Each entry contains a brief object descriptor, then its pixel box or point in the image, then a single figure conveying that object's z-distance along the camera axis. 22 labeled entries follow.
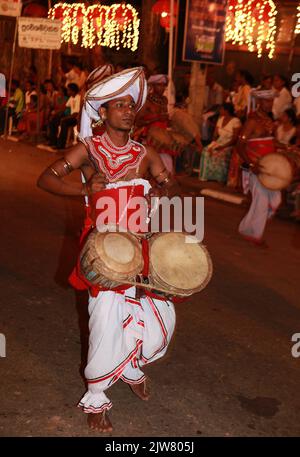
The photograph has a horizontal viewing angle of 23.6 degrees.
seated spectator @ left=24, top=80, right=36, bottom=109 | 20.22
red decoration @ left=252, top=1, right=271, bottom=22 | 15.36
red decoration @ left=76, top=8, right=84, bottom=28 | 22.02
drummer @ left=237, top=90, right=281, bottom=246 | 8.99
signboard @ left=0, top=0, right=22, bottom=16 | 18.81
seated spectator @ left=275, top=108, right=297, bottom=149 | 11.84
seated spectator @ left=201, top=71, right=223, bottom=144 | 15.68
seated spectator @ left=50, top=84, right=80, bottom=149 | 18.11
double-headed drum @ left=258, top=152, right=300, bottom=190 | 8.66
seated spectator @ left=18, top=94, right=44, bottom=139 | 19.63
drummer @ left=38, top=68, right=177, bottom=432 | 3.98
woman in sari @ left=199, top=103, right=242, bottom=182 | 13.55
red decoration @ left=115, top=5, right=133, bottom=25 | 20.89
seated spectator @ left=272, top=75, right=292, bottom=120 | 14.45
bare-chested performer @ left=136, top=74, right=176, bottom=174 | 10.09
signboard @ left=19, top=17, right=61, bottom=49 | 18.08
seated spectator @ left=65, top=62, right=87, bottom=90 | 20.03
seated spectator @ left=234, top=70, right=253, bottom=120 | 15.19
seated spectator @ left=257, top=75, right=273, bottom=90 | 14.10
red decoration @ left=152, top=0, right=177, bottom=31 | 16.81
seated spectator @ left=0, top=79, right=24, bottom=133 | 20.69
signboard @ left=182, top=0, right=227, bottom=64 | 13.93
